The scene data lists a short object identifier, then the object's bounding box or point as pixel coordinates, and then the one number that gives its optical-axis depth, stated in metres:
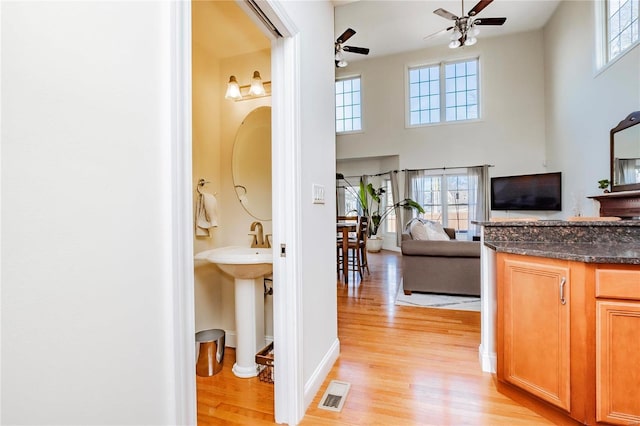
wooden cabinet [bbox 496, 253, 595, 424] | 1.40
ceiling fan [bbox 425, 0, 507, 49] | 4.16
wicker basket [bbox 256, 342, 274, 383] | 1.92
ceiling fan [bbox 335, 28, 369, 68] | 4.66
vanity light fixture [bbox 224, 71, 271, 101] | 2.25
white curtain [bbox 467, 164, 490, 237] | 6.95
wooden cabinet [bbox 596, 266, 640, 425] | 1.32
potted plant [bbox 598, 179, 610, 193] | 4.18
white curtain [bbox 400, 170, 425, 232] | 7.57
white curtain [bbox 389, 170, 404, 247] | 7.79
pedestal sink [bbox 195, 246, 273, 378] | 1.97
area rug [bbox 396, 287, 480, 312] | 3.44
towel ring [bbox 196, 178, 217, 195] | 2.26
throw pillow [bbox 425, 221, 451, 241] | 4.23
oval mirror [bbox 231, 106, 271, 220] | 2.39
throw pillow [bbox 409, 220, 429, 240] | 4.25
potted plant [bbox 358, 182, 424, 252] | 7.57
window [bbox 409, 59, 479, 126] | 7.15
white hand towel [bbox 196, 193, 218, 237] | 2.24
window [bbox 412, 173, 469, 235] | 7.30
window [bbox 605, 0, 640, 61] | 3.76
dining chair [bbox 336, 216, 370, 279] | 4.73
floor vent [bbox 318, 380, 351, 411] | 1.69
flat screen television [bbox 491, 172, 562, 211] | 5.93
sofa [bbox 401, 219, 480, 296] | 3.75
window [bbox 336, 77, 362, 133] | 8.11
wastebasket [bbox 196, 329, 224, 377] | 2.04
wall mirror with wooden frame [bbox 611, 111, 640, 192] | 3.70
